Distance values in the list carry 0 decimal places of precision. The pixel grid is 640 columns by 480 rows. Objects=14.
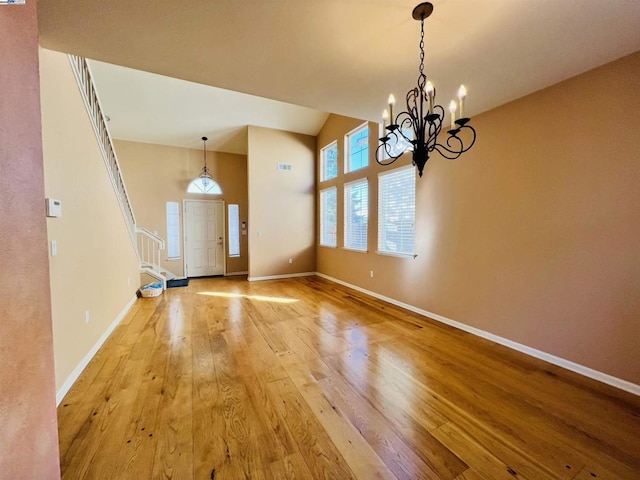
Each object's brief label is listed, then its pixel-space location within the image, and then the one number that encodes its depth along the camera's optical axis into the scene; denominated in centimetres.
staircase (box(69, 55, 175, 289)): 269
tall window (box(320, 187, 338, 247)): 612
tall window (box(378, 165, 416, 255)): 399
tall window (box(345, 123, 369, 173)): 509
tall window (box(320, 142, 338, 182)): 613
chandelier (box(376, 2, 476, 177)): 164
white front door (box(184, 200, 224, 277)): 682
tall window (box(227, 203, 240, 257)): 728
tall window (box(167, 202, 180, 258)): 663
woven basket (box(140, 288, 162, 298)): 473
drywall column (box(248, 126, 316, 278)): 618
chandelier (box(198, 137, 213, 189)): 686
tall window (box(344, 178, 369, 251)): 505
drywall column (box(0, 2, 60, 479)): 78
